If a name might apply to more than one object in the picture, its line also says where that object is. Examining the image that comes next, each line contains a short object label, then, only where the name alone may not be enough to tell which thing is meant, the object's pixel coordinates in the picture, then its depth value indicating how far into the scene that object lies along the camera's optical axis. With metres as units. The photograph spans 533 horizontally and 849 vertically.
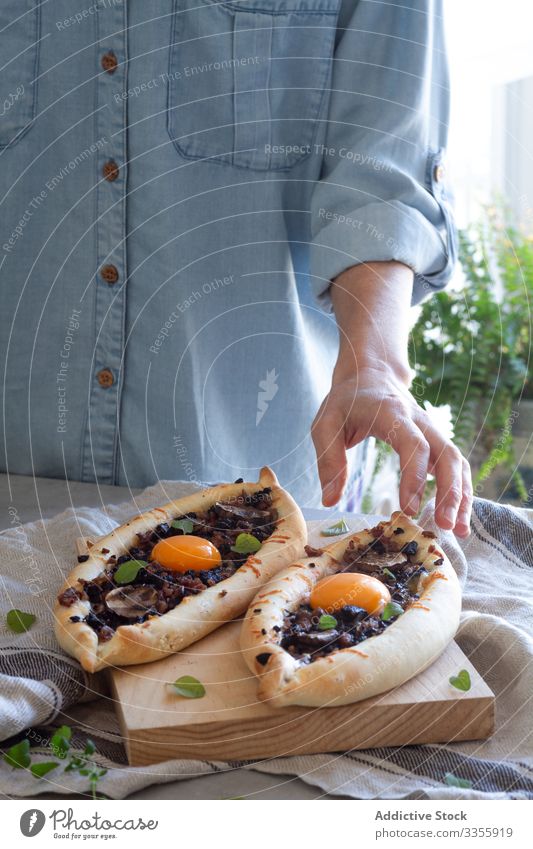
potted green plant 2.57
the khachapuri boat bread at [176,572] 0.91
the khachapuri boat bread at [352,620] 0.82
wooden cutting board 0.80
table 1.27
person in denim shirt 1.24
